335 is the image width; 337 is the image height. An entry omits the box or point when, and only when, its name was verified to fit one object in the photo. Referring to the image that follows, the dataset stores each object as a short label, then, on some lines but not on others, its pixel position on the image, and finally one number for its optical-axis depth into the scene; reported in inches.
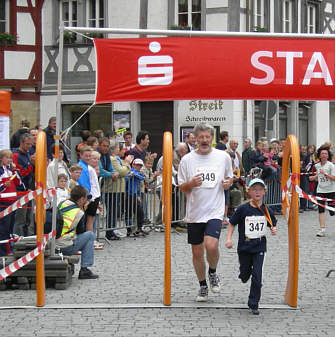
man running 322.7
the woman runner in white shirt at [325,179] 587.2
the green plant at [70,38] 1045.6
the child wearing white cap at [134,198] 567.8
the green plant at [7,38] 1015.1
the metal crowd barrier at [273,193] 769.6
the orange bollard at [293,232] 314.3
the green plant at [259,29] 1062.6
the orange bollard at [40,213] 315.6
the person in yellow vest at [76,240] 377.1
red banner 356.8
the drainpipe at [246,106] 1029.2
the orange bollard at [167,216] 314.2
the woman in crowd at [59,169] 451.8
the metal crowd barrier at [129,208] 543.8
